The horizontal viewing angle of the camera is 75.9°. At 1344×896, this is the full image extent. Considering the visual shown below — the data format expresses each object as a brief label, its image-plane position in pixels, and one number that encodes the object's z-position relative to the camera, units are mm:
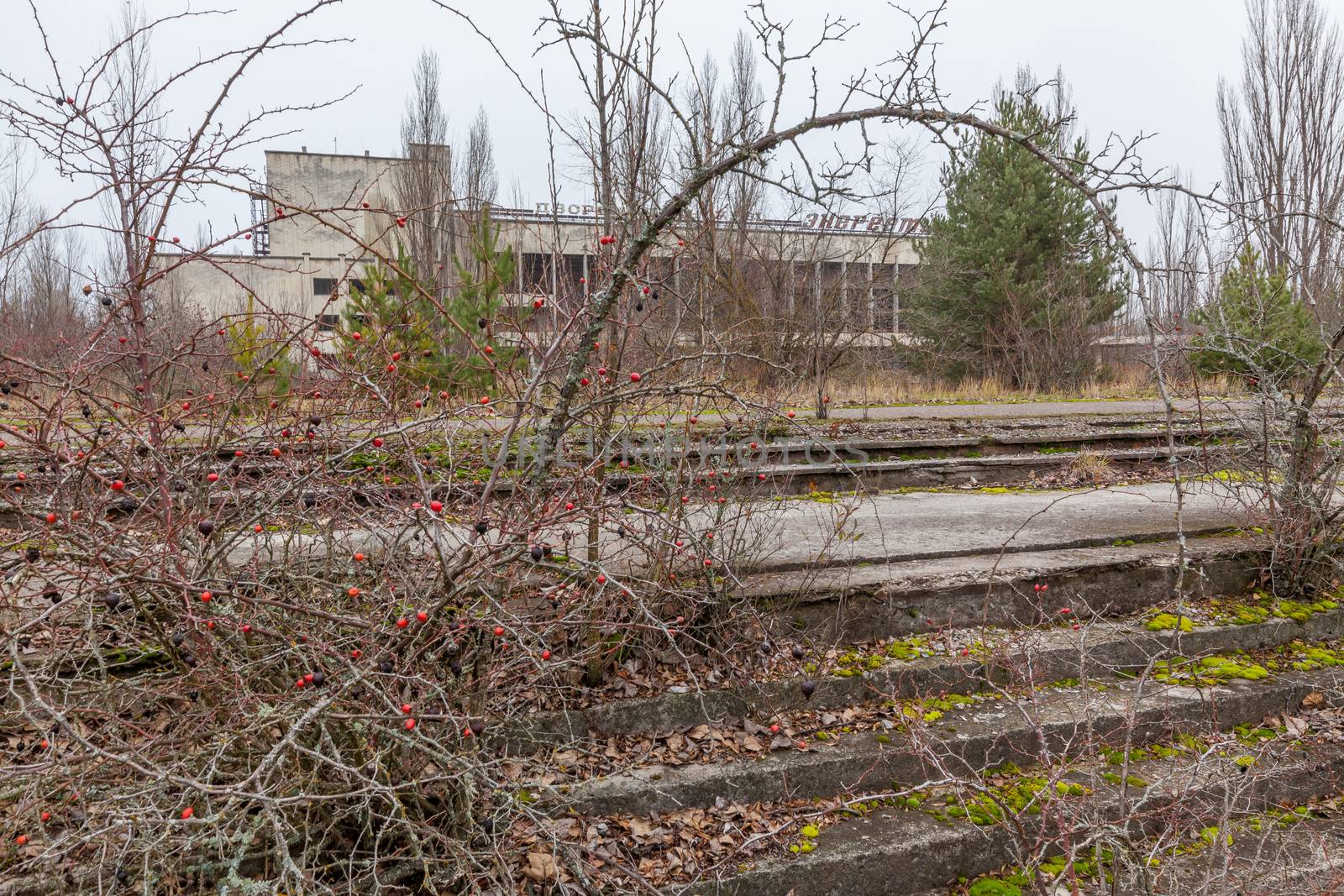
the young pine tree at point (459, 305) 9070
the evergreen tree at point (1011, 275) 16969
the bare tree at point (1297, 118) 18422
